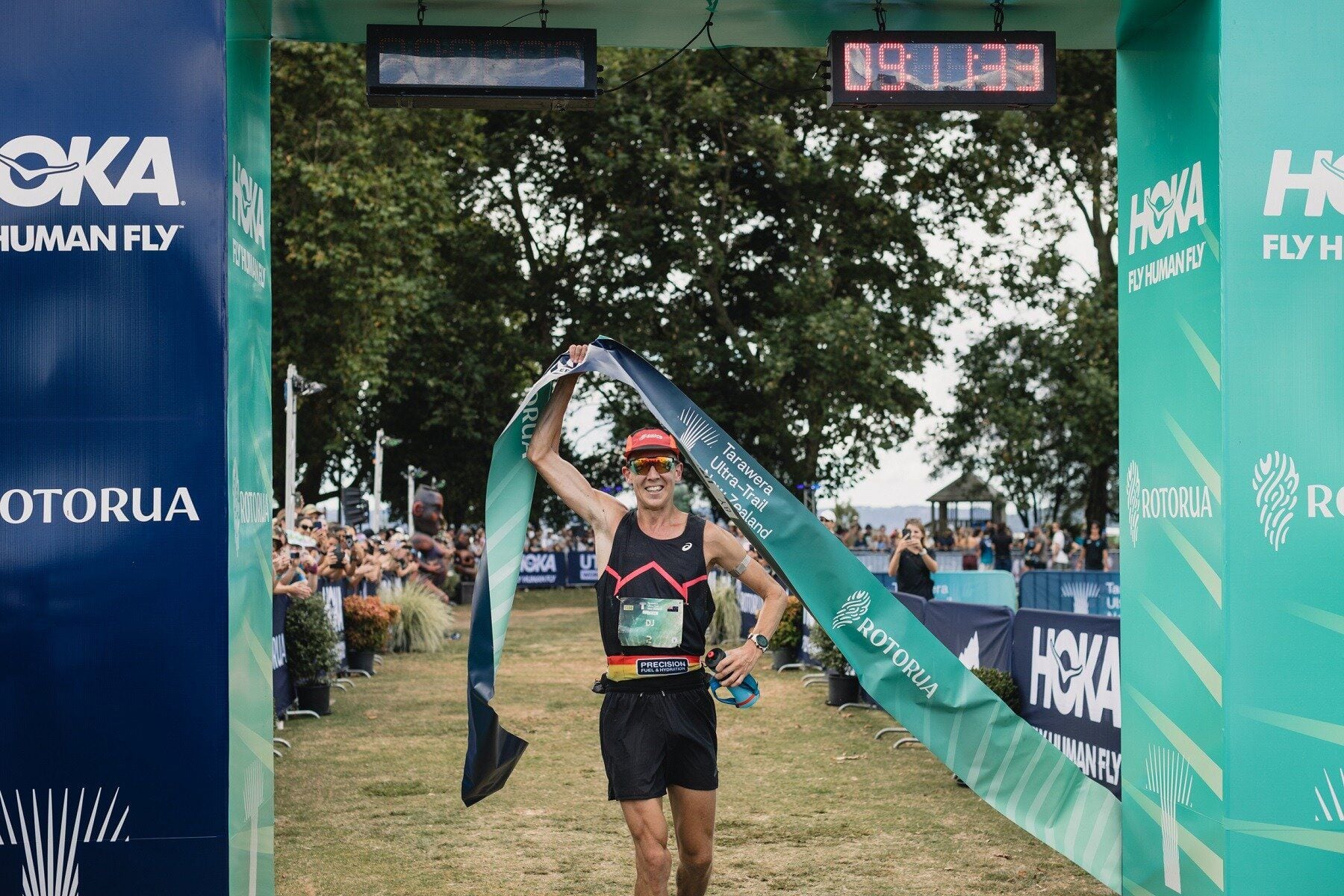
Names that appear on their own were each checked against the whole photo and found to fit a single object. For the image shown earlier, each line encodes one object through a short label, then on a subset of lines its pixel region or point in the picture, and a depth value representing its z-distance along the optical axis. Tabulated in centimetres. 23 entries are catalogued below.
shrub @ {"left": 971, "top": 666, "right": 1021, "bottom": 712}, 1149
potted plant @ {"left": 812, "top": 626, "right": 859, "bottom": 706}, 1581
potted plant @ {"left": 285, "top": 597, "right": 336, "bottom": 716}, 1514
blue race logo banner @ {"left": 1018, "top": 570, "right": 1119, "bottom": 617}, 2011
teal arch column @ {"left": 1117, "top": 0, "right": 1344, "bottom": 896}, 592
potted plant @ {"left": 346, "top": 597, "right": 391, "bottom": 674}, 1953
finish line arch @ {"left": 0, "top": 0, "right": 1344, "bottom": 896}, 554
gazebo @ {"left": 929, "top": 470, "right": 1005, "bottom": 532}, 5153
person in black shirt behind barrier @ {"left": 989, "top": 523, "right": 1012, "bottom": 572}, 3278
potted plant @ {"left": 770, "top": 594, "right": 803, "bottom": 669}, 1931
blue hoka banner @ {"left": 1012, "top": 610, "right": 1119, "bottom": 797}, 982
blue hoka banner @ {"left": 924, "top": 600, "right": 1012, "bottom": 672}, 1209
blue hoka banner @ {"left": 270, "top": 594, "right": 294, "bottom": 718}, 1419
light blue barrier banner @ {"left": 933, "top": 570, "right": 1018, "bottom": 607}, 1989
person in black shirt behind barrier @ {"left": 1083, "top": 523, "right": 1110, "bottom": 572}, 3120
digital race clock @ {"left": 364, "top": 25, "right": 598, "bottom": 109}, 681
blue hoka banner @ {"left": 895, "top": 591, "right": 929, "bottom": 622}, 1452
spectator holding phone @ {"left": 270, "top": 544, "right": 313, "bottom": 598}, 1321
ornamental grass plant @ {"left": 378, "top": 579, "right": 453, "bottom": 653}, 2305
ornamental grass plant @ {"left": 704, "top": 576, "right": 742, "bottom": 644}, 2192
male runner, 600
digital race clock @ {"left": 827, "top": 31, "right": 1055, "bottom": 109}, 688
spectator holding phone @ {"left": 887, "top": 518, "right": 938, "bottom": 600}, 1577
